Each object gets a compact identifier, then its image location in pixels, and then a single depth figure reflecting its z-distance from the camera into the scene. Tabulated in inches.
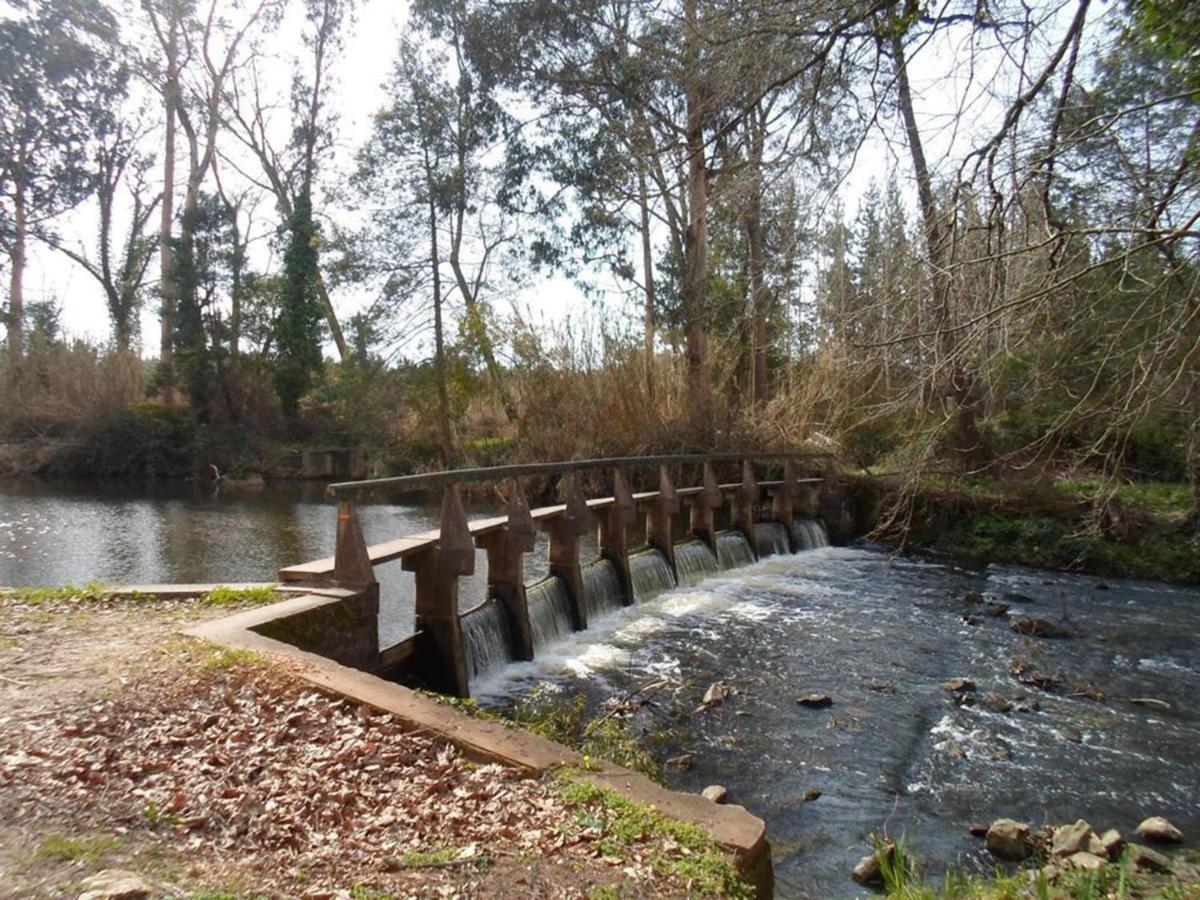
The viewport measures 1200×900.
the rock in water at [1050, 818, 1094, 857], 167.7
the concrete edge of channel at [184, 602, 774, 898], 118.6
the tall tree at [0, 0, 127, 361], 1065.5
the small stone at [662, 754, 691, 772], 220.8
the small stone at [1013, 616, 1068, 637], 366.3
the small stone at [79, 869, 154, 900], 92.5
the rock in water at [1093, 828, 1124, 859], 168.1
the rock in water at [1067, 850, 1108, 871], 148.8
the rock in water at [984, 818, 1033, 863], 178.7
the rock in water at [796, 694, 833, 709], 275.3
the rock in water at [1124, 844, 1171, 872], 158.7
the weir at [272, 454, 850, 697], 244.4
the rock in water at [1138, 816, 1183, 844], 187.3
